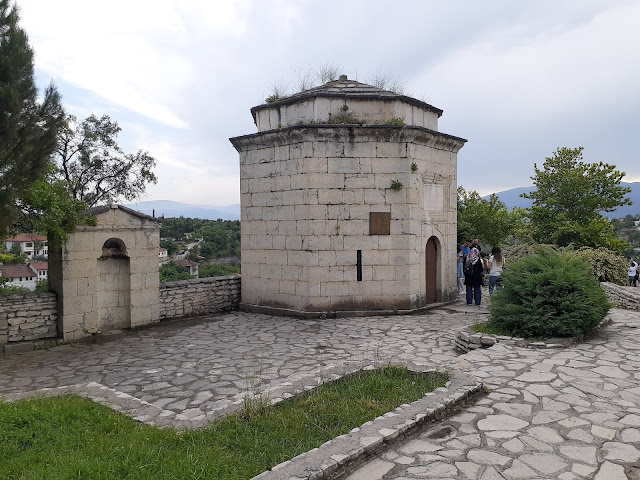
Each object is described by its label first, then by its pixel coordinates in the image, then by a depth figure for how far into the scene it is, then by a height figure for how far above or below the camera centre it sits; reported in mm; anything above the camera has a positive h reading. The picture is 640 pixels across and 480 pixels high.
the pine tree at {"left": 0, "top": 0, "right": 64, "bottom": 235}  6016 +1819
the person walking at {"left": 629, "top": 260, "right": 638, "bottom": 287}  19078 -1398
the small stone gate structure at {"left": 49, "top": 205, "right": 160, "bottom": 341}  8297 -557
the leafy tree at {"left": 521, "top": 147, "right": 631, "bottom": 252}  21344 +1986
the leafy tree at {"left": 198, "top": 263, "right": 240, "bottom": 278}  16283 -922
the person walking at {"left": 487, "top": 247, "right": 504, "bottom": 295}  10773 -586
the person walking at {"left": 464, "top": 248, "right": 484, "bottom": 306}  10977 -726
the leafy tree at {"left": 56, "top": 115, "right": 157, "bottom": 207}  18844 +3532
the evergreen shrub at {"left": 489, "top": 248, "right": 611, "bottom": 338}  6980 -949
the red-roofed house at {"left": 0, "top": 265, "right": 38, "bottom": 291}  28725 -1779
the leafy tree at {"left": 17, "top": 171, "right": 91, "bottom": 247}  7730 +630
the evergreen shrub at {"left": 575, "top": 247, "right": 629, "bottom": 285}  14836 -846
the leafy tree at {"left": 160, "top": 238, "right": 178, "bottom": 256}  23192 -25
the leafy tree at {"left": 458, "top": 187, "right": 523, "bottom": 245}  17672 +897
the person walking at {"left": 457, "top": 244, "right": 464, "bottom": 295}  12588 -881
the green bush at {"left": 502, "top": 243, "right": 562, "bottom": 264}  16614 -338
